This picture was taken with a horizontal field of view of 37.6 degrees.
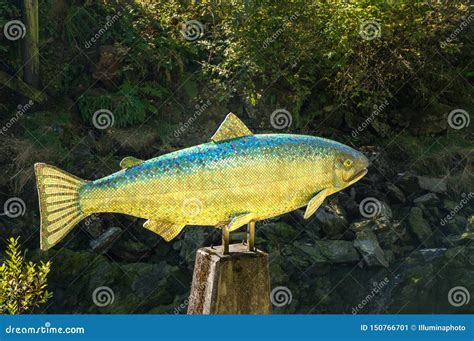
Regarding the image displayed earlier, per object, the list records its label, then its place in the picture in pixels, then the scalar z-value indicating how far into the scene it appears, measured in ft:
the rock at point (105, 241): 36.09
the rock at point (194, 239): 36.58
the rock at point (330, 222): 38.42
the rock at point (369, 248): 37.17
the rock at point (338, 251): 37.17
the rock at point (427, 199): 41.01
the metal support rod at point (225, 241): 21.54
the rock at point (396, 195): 41.11
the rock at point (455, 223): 40.47
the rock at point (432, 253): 38.24
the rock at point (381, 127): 45.32
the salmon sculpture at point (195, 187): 20.52
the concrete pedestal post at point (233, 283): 21.35
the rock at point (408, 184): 41.93
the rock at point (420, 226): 39.29
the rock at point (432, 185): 41.98
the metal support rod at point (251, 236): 21.75
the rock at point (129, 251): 36.40
